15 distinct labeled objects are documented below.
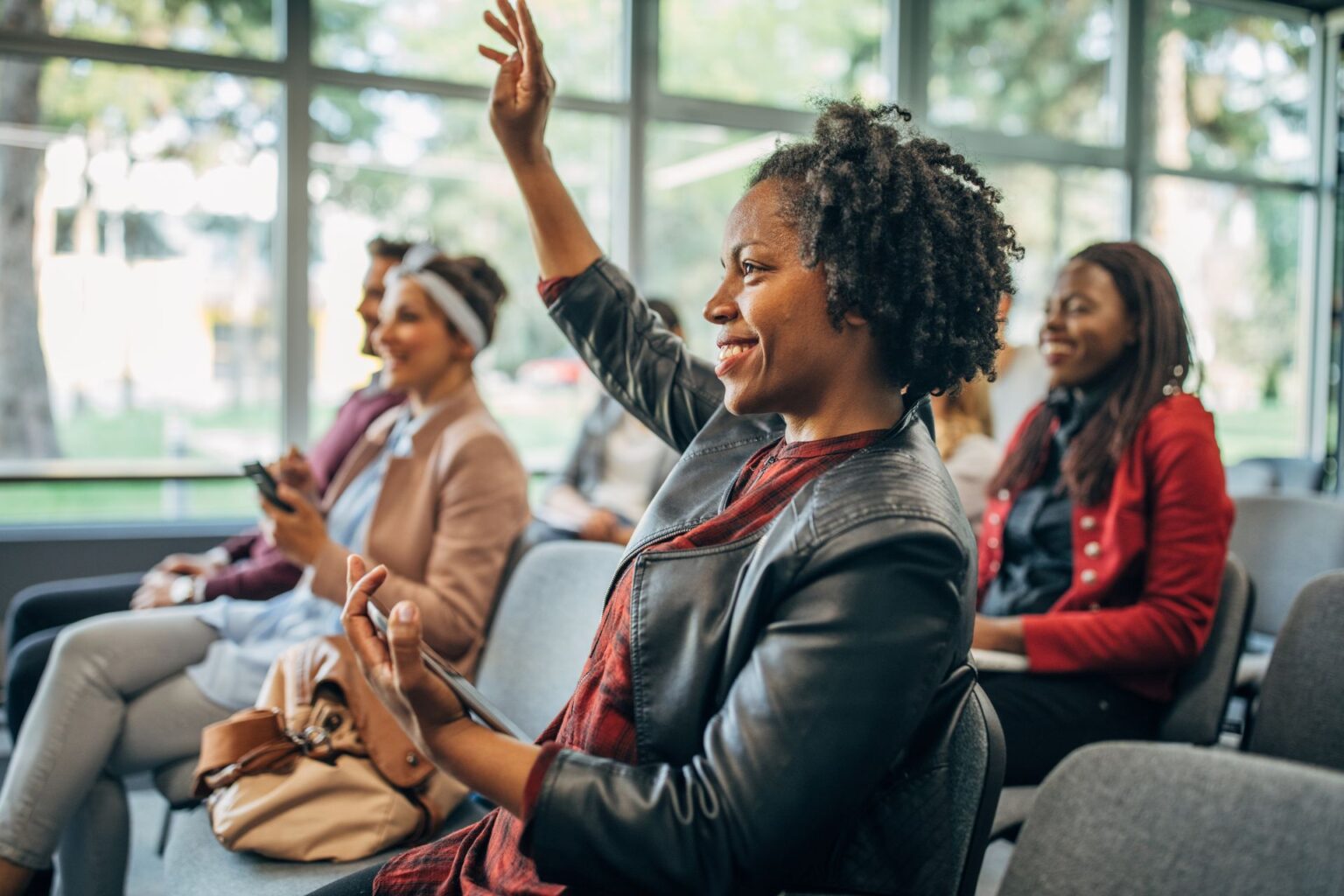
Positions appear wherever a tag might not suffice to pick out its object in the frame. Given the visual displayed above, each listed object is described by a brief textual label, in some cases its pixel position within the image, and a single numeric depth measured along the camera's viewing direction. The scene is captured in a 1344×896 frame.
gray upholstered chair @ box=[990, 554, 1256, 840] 1.92
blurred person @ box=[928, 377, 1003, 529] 2.56
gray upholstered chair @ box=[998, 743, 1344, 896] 0.78
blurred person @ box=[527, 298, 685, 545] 3.53
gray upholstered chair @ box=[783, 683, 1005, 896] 0.99
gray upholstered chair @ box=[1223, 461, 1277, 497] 5.30
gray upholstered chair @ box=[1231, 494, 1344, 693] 2.69
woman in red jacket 1.91
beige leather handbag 1.59
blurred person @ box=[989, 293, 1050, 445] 3.79
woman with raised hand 0.89
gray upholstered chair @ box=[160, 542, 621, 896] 1.55
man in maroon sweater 2.52
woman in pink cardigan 1.96
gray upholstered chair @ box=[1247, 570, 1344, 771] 1.70
